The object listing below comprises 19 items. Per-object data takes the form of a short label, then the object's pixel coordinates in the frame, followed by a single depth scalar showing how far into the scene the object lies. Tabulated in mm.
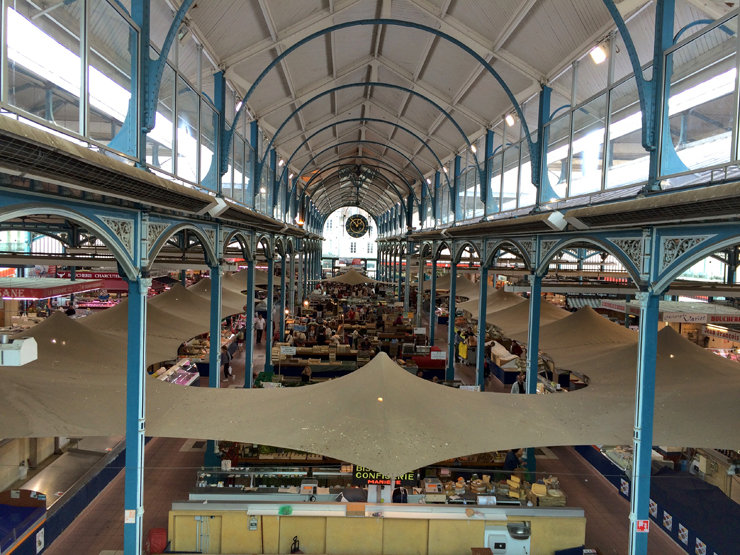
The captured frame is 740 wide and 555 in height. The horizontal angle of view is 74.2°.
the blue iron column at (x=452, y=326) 16469
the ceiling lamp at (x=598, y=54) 7586
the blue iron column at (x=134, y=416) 6148
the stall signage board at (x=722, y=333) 11938
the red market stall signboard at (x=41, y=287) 10328
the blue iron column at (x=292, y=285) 25212
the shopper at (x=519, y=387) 12352
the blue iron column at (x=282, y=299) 19938
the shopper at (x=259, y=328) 22453
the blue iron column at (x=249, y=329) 13582
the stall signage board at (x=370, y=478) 7305
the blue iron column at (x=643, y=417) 6188
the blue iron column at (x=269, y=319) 16188
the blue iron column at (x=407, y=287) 26109
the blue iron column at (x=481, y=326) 13531
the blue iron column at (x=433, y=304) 20484
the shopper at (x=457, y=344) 20258
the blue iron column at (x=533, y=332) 10484
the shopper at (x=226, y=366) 15992
